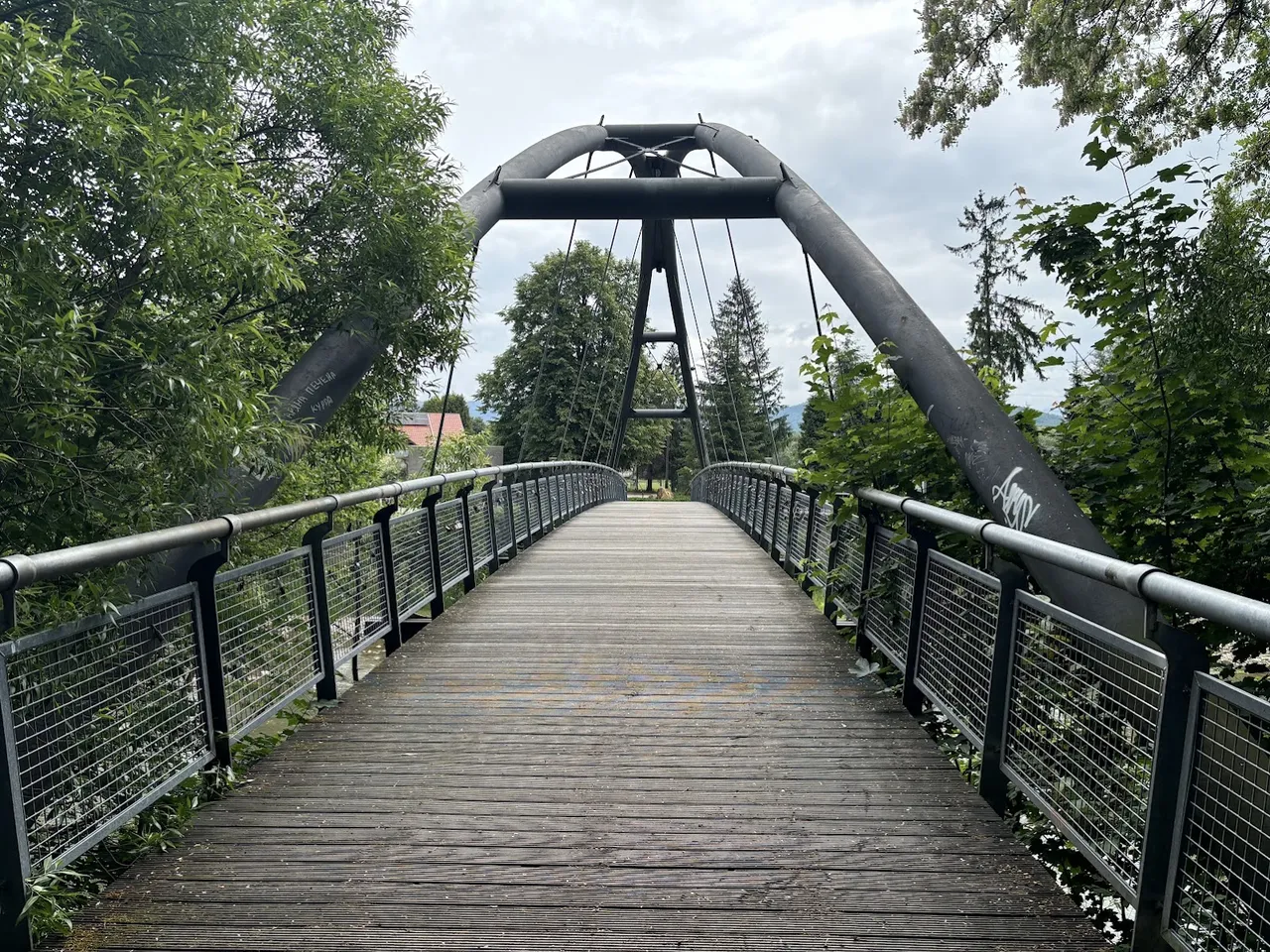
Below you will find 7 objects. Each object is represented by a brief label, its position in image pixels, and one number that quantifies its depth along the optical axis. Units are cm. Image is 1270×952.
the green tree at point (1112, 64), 709
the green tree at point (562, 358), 4125
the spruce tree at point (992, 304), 3534
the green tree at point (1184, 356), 418
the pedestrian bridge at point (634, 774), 227
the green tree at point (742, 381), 6041
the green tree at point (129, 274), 343
